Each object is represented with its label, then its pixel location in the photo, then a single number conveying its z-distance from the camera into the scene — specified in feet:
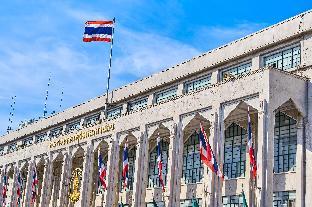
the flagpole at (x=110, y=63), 188.06
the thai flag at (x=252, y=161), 110.01
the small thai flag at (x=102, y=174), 157.68
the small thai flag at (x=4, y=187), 222.28
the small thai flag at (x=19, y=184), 208.22
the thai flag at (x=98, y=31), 172.86
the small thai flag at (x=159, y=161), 134.41
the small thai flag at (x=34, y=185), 196.65
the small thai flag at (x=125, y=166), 146.20
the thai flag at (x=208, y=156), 117.81
